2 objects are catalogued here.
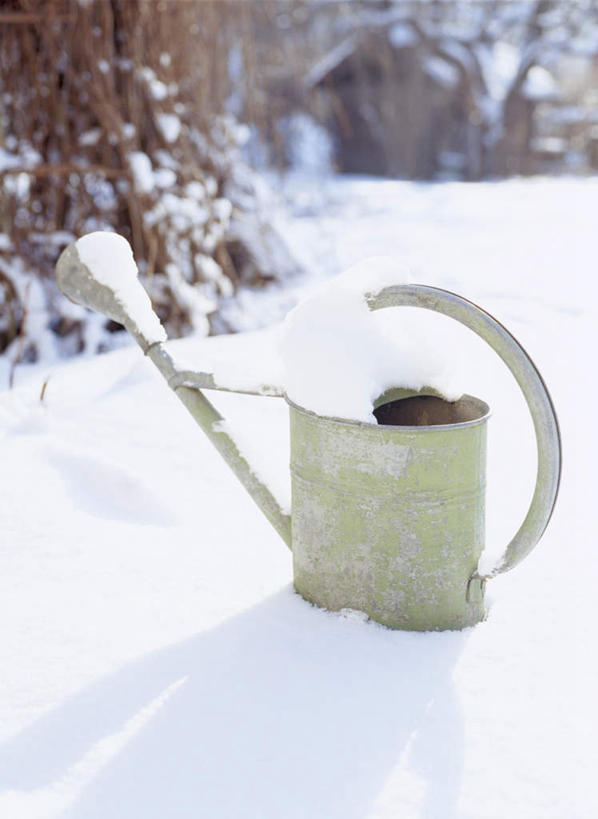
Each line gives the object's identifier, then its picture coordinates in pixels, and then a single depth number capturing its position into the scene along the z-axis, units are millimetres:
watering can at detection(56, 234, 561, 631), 1336
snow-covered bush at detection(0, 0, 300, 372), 3928
